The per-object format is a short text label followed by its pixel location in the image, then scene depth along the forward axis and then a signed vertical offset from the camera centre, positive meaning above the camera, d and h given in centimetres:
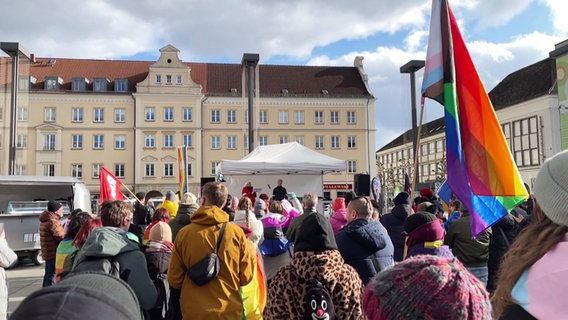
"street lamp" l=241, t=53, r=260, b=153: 1939 +404
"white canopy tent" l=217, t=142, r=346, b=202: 1661 +24
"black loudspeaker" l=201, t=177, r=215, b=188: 1981 -14
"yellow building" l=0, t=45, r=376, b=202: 5000 +603
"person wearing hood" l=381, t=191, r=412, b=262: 674 -71
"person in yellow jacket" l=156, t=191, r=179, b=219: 829 -47
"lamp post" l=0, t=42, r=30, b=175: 1794 +307
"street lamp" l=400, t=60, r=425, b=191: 2186 +480
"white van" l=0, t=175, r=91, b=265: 1245 -83
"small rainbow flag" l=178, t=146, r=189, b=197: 1549 +30
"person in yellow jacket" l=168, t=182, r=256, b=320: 400 -78
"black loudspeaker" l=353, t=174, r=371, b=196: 1814 -41
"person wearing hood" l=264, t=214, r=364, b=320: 312 -70
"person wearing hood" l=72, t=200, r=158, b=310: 382 -64
